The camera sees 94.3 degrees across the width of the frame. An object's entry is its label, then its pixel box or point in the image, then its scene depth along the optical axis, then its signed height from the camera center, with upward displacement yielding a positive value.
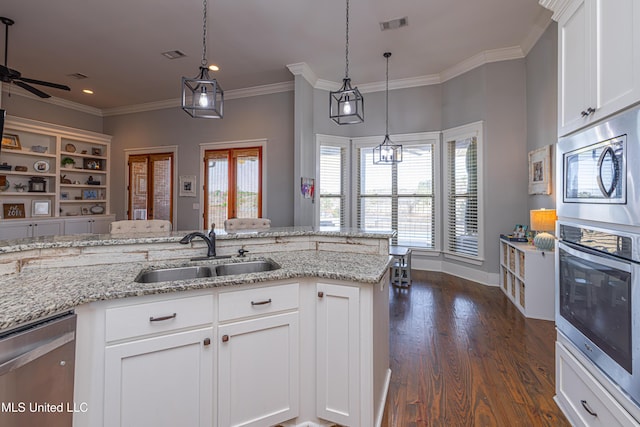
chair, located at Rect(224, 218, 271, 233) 3.74 -0.13
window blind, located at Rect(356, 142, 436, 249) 5.23 +0.34
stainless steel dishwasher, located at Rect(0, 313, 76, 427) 0.98 -0.58
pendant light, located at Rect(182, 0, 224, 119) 2.21 +0.89
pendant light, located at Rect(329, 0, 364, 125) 2.63 +1.04
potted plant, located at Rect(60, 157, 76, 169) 5.73 +0.98
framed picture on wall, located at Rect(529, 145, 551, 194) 3.50 +0.54
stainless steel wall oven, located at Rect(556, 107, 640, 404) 1.13 -0.14
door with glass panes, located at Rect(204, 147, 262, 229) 5.53 +0.56
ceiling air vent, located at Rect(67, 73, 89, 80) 4.88 +2.28
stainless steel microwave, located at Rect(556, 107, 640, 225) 1.13 +0.19
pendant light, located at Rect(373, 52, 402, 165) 4.48 +0.93
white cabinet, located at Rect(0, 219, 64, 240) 4.72 -0.26
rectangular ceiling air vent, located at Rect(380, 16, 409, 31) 3.52 +2.29
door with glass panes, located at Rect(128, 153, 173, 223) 6.14 +0.57
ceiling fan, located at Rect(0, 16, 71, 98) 3.20 +1.53
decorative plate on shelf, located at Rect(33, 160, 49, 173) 5.38 +0.86
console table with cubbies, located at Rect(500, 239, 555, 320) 3.10 -0.74
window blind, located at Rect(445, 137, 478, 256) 4.59 +0.28
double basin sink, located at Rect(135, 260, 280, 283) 1.72 -0.35
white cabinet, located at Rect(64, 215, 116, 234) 5.59 -0.22
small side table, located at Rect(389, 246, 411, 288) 4.29 -0.83
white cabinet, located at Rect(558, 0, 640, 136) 1.19 +0.72
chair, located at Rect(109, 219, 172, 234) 2.82 -0.13
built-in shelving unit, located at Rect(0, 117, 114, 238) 5.01 +0.69
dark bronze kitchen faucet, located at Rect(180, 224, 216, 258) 1.93 -0.18
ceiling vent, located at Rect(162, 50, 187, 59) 4.25 +2.31
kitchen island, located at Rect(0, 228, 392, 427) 1.26 -0.59
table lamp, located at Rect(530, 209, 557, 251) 3.18 -0.13
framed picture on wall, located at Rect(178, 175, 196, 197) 5.94 +0.55
